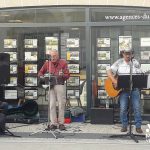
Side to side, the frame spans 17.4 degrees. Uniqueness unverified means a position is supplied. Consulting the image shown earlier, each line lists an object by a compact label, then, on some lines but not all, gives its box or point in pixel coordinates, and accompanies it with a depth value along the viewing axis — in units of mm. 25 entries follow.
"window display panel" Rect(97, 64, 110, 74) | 12346
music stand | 9844
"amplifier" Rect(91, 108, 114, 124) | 11867
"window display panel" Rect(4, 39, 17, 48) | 12562
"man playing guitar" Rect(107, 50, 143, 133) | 10430
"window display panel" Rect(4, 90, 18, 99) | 12586
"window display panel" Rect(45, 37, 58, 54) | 12438
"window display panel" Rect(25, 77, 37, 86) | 12562
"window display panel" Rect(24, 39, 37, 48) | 12508
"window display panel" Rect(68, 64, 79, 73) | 12375
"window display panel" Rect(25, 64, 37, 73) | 12531
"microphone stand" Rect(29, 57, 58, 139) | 10523
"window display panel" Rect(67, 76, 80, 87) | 12414
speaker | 10852
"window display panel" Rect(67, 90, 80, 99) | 12461
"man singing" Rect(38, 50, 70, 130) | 10875
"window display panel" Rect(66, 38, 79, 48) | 12359
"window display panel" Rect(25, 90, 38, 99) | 12531
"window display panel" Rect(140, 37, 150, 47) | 12195
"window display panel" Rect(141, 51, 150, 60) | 12211
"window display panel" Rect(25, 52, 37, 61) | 12516
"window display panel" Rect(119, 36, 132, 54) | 12219
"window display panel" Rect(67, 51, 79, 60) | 12366
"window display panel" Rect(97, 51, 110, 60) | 12344
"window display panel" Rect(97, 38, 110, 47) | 12328
